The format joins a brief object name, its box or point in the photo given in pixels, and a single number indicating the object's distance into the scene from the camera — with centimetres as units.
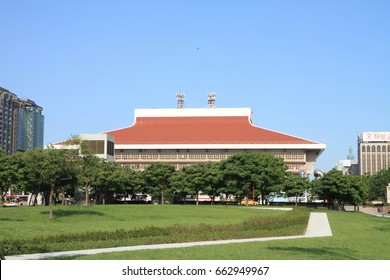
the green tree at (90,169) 4204
